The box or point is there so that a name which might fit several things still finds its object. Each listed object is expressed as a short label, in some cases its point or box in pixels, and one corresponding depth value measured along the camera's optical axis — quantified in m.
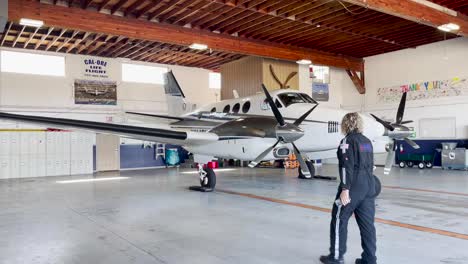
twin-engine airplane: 8.25
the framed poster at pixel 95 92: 18.22
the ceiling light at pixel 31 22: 10.59
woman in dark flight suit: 3.87
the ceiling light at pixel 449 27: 12.49
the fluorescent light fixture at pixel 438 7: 11.62
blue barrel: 20.28
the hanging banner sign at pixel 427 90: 16.77
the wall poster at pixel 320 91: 21.12
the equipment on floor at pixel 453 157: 15.86
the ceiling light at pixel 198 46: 14.15
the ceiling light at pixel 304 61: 17.62
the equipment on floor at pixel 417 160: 17.33
